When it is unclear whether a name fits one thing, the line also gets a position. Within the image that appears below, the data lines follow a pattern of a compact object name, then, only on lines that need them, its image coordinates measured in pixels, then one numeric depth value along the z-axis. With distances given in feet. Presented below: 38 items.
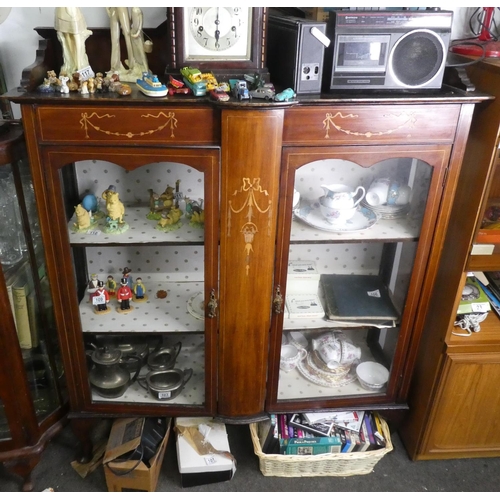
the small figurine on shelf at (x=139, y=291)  5.55
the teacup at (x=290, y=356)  5.90
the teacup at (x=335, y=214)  4.99
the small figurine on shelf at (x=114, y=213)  4.87
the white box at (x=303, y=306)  5.46
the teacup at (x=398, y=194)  4.83
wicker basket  5.63
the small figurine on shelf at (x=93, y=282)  5.32
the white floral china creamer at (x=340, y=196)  4.96
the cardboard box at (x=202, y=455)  5.58
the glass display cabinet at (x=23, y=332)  4.63
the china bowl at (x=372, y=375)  5.78
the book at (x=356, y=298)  5.43
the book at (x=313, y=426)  5.74
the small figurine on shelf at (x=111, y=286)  5.56
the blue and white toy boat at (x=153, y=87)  4.07
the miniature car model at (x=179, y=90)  4.15
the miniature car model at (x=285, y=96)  3.94
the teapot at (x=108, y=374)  5.51
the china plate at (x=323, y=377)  5.85
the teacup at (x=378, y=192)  4.94
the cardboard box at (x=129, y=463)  5.37
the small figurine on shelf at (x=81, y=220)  4.80
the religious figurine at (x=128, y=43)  4.50
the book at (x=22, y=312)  5.00
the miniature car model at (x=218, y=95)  3.93
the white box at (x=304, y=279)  5.39
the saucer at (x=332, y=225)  4.95
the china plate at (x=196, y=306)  5.26
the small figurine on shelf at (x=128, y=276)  5.47
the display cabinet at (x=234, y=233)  4.12
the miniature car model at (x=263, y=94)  3.95
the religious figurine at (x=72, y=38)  4.17
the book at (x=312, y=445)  5.68
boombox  4.07
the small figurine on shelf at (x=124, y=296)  5.37
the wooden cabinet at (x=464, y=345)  4.51
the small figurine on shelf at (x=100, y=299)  5.24
